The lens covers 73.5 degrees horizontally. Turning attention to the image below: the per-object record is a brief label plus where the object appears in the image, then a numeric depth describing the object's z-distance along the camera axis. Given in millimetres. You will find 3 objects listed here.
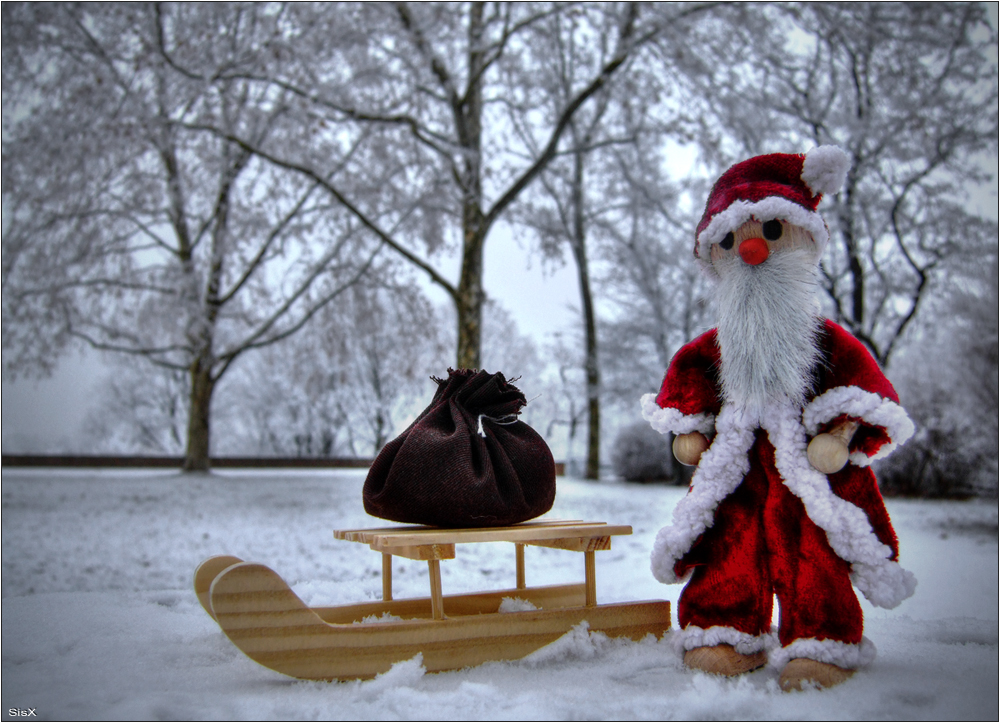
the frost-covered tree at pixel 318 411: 14266
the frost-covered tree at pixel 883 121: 5297
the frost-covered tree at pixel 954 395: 4773
